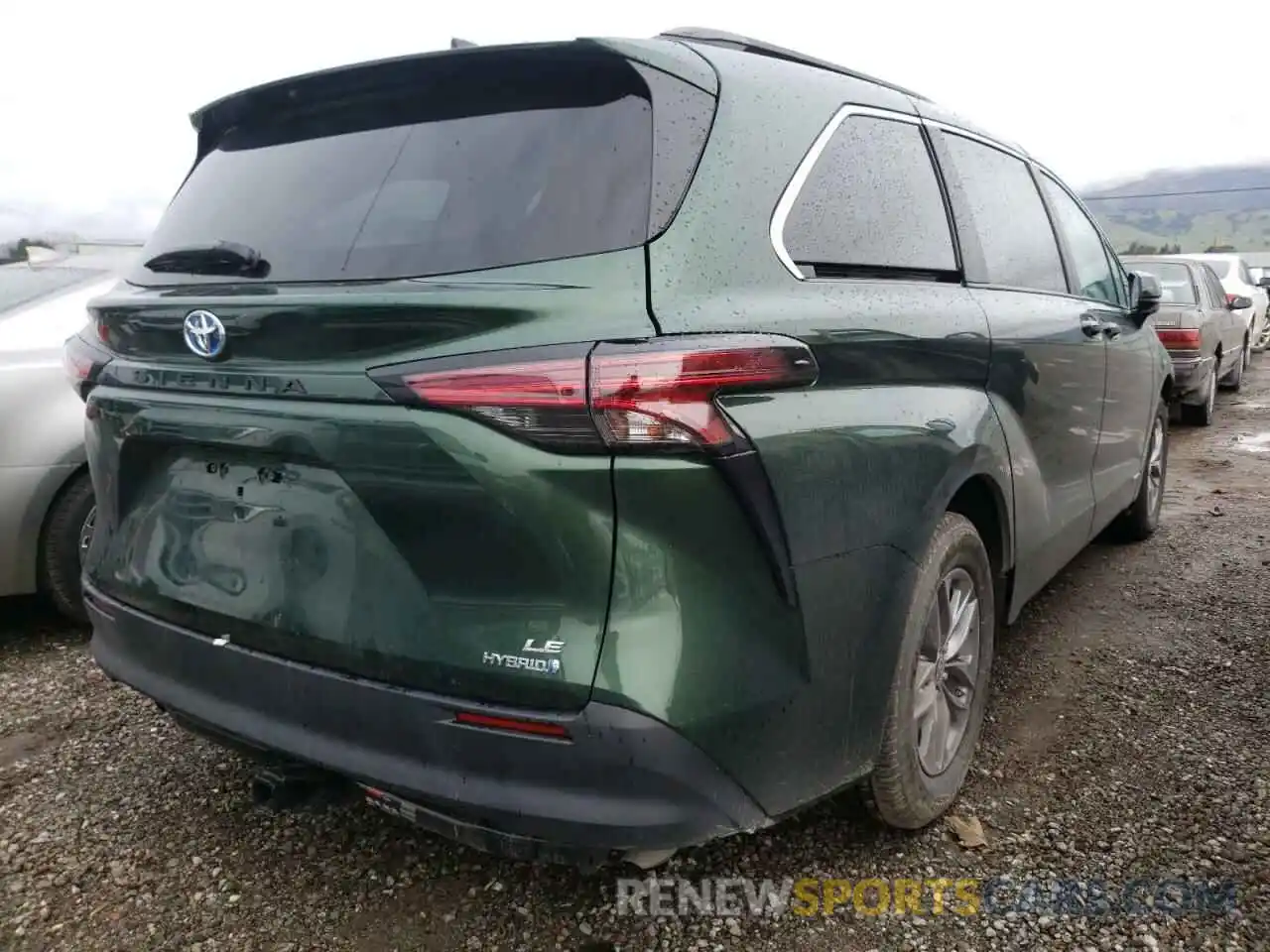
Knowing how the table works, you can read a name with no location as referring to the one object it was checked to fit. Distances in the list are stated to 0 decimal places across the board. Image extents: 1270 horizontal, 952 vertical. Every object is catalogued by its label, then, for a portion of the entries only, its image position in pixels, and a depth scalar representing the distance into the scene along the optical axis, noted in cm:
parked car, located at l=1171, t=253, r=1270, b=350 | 1125
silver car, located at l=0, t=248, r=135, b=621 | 333
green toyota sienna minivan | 156
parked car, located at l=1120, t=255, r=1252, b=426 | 790
